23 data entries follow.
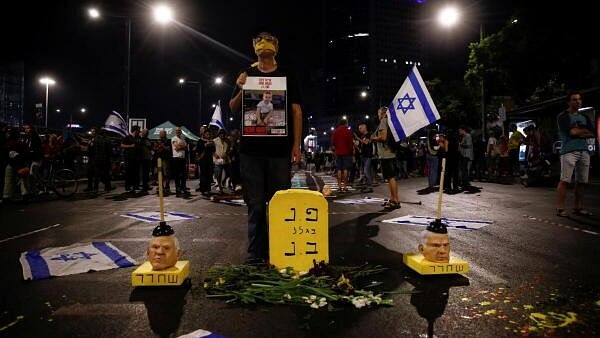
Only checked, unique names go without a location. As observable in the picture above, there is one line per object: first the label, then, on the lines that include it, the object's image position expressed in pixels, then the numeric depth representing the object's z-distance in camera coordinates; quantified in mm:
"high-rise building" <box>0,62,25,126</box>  101438
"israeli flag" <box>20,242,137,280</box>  4211
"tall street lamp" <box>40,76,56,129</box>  40531
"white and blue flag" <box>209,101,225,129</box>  19906
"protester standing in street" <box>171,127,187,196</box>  13406
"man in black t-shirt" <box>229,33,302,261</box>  4352
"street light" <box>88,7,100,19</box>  20781
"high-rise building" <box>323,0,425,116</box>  156625
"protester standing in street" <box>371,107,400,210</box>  8812
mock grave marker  3949
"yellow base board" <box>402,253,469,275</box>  3926
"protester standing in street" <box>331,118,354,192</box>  13562
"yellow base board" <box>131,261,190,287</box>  3658
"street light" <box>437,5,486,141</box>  20784
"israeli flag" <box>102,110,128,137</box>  19422
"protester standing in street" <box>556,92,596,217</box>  7387
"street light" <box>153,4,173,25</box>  20078
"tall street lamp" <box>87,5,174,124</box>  20278
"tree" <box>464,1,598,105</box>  21391
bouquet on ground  3248
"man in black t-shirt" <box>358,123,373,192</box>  15656
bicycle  12562
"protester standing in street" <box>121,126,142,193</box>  14086
